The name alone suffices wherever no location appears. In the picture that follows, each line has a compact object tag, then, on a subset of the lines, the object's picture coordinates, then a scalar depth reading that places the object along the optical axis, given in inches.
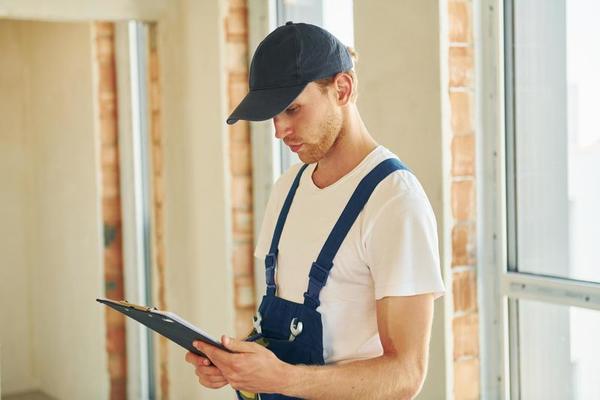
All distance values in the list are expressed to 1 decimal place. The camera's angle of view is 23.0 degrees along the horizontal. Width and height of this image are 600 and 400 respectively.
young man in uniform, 102.5
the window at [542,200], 127.6
